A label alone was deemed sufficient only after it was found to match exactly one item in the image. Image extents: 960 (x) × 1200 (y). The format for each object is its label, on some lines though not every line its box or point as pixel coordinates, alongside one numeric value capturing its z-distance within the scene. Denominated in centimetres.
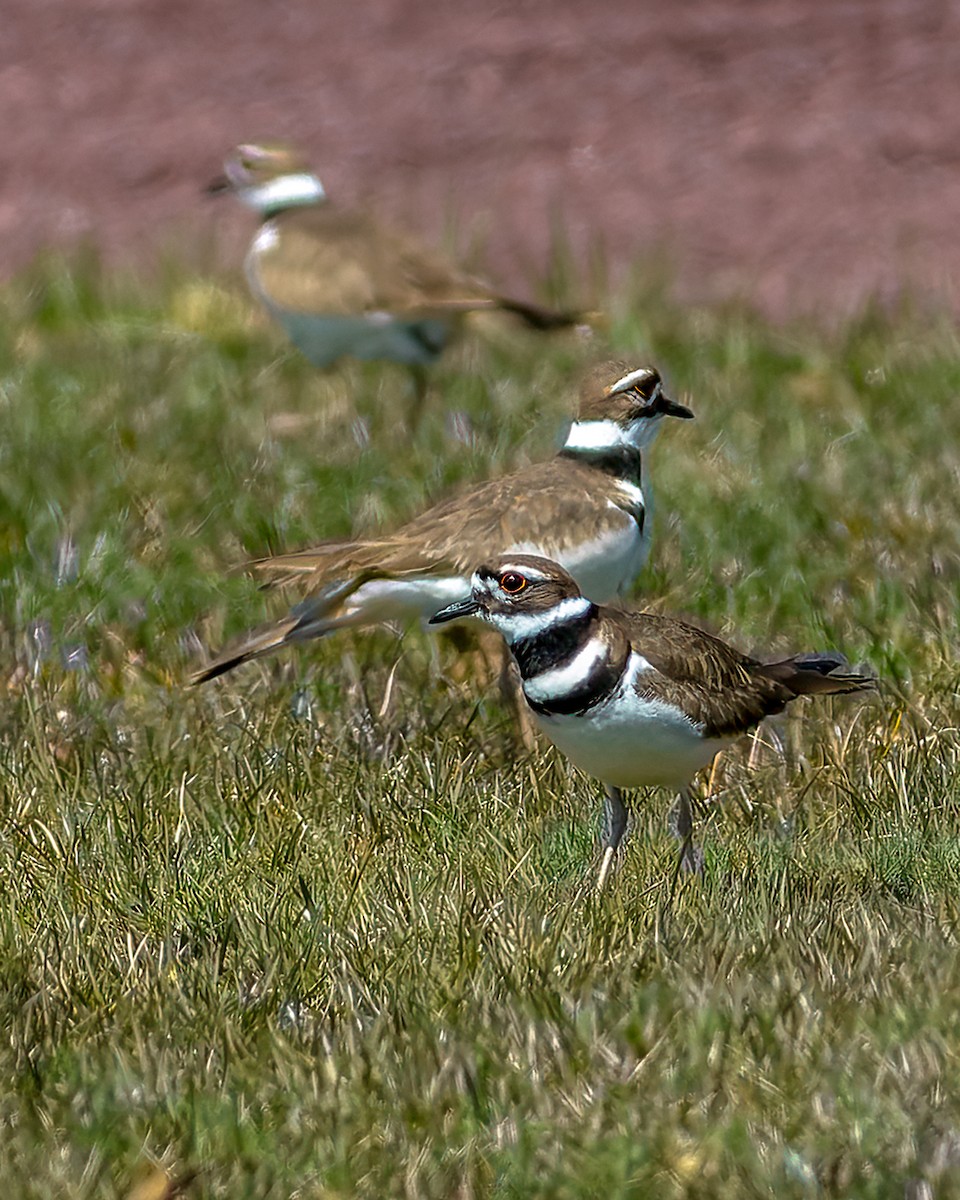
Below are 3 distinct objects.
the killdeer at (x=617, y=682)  907
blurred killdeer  1596
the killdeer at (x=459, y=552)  1072
